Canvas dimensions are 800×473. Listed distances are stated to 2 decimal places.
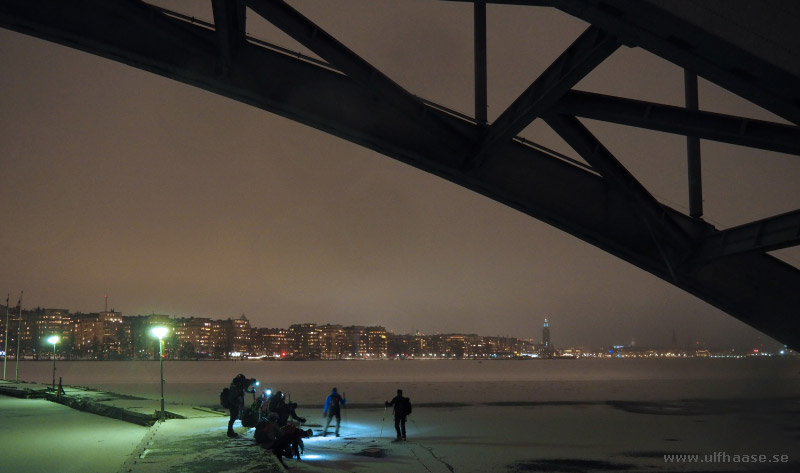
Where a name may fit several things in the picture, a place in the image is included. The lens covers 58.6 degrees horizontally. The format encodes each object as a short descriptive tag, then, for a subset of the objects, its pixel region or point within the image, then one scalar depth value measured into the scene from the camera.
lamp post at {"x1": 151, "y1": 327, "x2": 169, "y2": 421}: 24.77
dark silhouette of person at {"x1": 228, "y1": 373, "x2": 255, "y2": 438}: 17.82
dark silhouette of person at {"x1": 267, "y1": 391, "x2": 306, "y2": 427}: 17.66
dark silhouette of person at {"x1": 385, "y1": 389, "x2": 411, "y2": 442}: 21.64
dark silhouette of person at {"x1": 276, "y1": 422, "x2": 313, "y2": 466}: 14.72
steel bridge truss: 8.08
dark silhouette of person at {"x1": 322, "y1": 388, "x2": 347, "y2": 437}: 22.09
